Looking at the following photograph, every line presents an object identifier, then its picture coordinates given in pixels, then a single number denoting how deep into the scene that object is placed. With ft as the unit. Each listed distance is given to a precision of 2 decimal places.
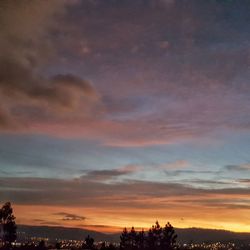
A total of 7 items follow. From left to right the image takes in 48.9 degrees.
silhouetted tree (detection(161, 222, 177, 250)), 237.14
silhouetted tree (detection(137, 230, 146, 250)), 276.54
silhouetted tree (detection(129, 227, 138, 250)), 284.32
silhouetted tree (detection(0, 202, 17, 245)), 204.84
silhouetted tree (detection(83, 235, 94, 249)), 238.95
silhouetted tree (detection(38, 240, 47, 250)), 183.51
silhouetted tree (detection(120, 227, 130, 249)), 279.15
